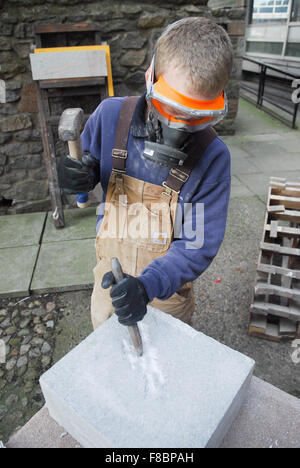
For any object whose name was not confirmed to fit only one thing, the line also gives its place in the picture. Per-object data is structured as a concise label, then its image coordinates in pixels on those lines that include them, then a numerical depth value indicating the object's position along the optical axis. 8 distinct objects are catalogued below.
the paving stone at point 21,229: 3.90
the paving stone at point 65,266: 3.26
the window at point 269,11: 10.40
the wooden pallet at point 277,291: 2.54
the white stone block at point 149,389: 1.04
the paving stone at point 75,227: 3.97
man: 1.21
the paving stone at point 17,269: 3.19
